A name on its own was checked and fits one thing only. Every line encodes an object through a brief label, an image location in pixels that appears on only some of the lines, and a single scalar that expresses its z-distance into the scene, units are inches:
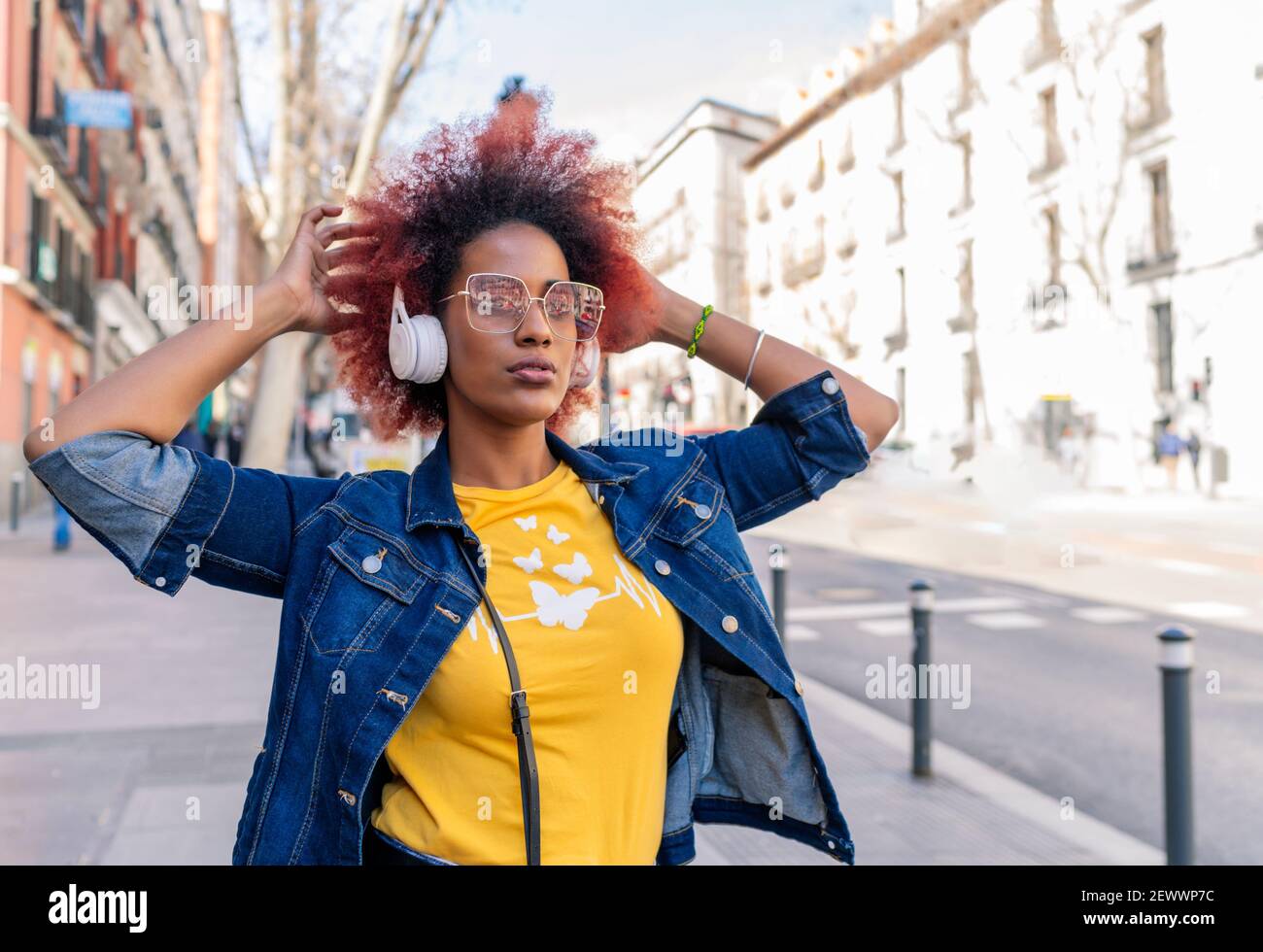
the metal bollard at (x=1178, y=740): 146.5
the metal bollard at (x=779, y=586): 275.6
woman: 60.7
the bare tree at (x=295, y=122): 496.7
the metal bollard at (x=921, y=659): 205.6
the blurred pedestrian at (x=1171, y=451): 922.7
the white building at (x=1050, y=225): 884.0
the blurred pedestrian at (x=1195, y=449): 901.2
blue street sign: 707.4
